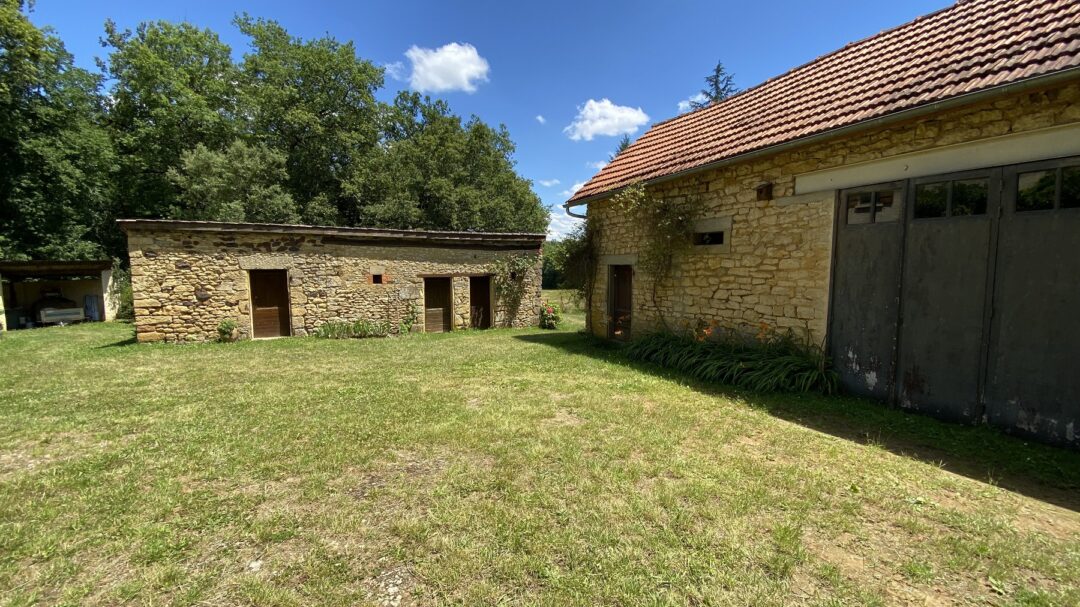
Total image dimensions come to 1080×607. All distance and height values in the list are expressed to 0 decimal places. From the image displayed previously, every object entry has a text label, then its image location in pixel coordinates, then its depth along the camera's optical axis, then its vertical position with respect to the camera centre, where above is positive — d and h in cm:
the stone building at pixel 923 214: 382 +70
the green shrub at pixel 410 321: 1213 -135
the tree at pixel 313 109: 2214 +926
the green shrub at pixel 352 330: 1114 -149
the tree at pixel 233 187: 1844 +400
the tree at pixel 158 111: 2033 +831
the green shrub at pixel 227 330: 1018 -135
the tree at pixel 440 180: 2267 +574
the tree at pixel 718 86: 2728 +1236
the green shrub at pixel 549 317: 1401 -143
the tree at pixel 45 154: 1694 +518
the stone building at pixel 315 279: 975 -10
